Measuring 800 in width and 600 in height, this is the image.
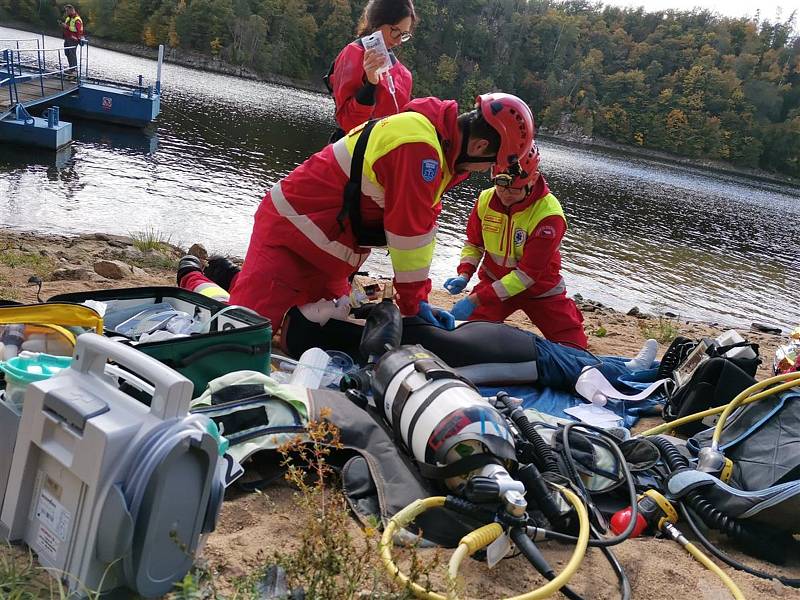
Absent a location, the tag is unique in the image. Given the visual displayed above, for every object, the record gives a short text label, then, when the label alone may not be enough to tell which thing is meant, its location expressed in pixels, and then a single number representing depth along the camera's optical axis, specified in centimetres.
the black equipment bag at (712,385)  374
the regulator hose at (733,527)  262
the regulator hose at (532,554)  208
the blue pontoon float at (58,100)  1434
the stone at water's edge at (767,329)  1117
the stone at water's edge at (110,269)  619
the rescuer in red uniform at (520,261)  514
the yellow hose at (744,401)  311
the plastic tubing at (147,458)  150
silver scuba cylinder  232
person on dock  1955
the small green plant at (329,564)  159
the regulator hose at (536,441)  265
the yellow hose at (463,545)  180
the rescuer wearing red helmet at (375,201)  354
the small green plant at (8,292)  450
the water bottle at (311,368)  350
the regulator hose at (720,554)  243
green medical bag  295
